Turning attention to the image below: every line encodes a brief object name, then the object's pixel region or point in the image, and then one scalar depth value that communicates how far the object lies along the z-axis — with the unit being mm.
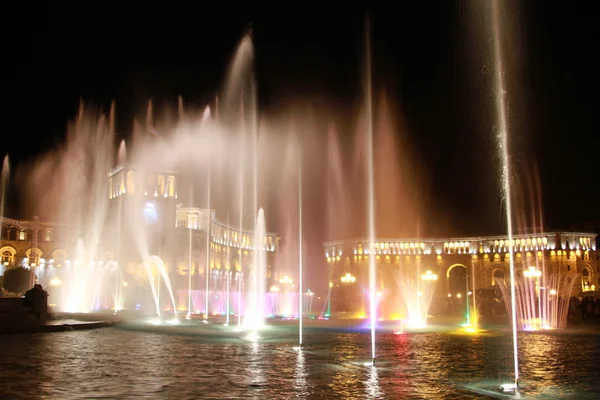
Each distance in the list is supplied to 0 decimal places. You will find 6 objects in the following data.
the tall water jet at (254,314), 28500
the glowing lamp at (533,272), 41875
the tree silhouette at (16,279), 36781
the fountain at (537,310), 31434
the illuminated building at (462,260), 99062
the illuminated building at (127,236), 68438
